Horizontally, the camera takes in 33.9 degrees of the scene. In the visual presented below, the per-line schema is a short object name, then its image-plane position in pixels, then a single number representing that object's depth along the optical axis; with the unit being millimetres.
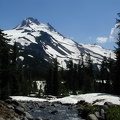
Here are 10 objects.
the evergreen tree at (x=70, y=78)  75232
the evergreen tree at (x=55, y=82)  58072
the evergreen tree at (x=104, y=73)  60053
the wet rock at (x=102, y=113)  20700
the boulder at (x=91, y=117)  20075
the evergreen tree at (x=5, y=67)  44553
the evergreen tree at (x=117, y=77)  41605
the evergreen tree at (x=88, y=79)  59546
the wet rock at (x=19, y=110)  22693
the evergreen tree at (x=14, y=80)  46675
